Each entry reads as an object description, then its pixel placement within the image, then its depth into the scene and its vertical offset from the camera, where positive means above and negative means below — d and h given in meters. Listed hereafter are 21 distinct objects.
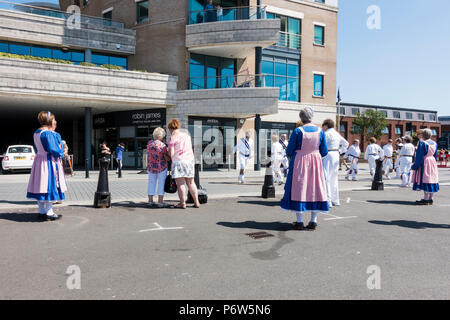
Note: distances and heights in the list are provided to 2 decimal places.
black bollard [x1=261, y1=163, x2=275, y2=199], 9.09 -0.97
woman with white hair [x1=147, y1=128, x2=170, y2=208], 7.56 -0.27
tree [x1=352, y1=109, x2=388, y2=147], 53.66 +4.67
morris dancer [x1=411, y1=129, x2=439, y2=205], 8.38 -0.43
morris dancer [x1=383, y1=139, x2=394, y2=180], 16.52 -0.35
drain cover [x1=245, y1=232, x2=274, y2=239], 5.08 -1.29
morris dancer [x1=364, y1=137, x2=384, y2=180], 15.54 -0.05
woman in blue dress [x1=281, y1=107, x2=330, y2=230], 5.40 -0.36
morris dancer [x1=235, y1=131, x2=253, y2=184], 13.24 +0.06
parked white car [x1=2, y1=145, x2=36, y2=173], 17.52 -0.39
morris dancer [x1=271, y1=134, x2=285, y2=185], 12.69 -0.13
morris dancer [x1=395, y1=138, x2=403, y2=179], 15.63 +0.38
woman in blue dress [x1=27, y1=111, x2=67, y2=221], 5.86 -0.36
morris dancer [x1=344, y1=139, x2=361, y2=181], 15.37 -0.20
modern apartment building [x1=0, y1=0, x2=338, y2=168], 20.17 +6.04
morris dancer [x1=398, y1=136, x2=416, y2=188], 13.00 -0.29
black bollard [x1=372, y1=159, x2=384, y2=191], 11.59 -1.01
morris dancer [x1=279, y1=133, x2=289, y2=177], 12.89 -0.25
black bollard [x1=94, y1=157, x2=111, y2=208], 7.32 -0.88
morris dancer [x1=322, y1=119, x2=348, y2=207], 7.64 -0.20
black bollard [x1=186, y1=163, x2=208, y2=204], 8.08 -1.01
